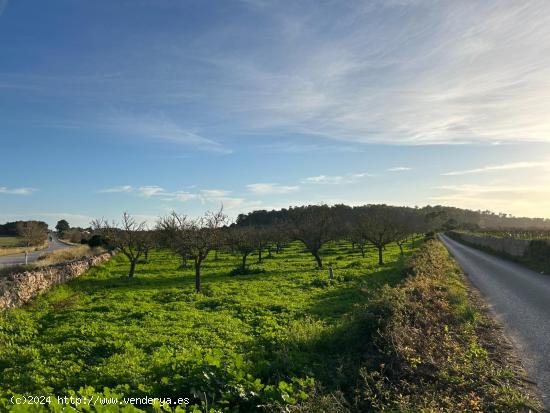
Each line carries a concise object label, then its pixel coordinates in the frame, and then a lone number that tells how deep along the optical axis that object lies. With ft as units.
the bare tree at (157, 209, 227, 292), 97.56
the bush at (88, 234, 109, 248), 203.64
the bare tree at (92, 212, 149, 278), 124.26
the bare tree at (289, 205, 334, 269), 138.72
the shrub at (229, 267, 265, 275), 120.19
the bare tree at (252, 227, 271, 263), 171.18
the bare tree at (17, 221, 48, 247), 263.27
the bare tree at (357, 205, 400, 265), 156.56
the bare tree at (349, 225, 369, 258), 159.26
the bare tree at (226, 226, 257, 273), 140.46
